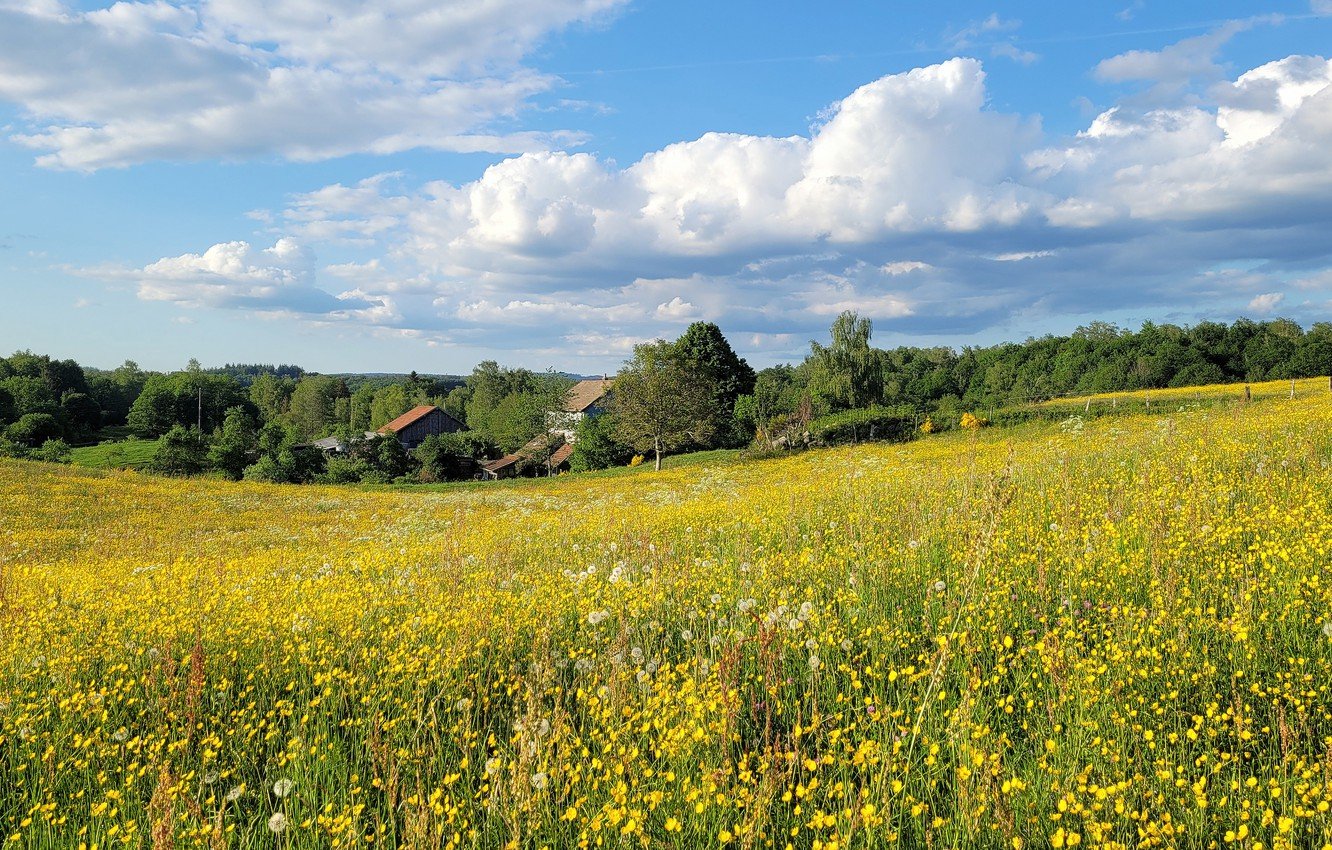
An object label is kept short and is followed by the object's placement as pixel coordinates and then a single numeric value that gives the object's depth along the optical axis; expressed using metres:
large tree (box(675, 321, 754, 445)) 64.00
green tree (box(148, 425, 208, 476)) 55.91
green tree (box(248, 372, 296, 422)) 137.62
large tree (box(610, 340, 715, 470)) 46.50
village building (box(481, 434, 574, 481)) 70.56
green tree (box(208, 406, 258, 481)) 58.94
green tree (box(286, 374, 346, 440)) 121.19
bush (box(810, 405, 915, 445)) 38.19
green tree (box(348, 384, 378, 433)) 124.50
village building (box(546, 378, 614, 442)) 80.41
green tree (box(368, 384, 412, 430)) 117.50
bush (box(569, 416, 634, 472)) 57.78
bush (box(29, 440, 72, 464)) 59.94
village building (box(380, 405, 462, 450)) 100.12
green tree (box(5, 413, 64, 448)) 78.81
